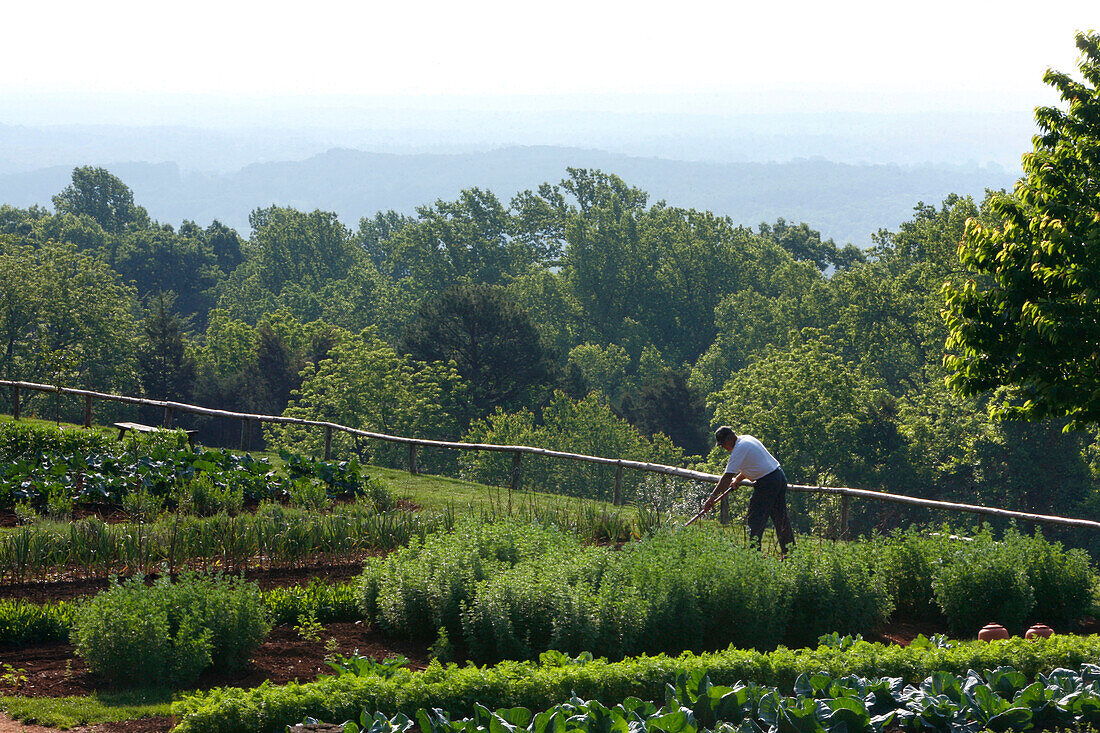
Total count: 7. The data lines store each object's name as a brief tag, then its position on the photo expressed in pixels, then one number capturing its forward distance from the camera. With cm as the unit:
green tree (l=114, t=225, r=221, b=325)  18575
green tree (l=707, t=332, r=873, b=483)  8737
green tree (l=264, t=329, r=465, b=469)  9850
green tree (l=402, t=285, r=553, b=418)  10587
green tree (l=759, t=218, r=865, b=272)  17000
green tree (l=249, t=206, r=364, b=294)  17787
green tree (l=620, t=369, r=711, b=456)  11419
